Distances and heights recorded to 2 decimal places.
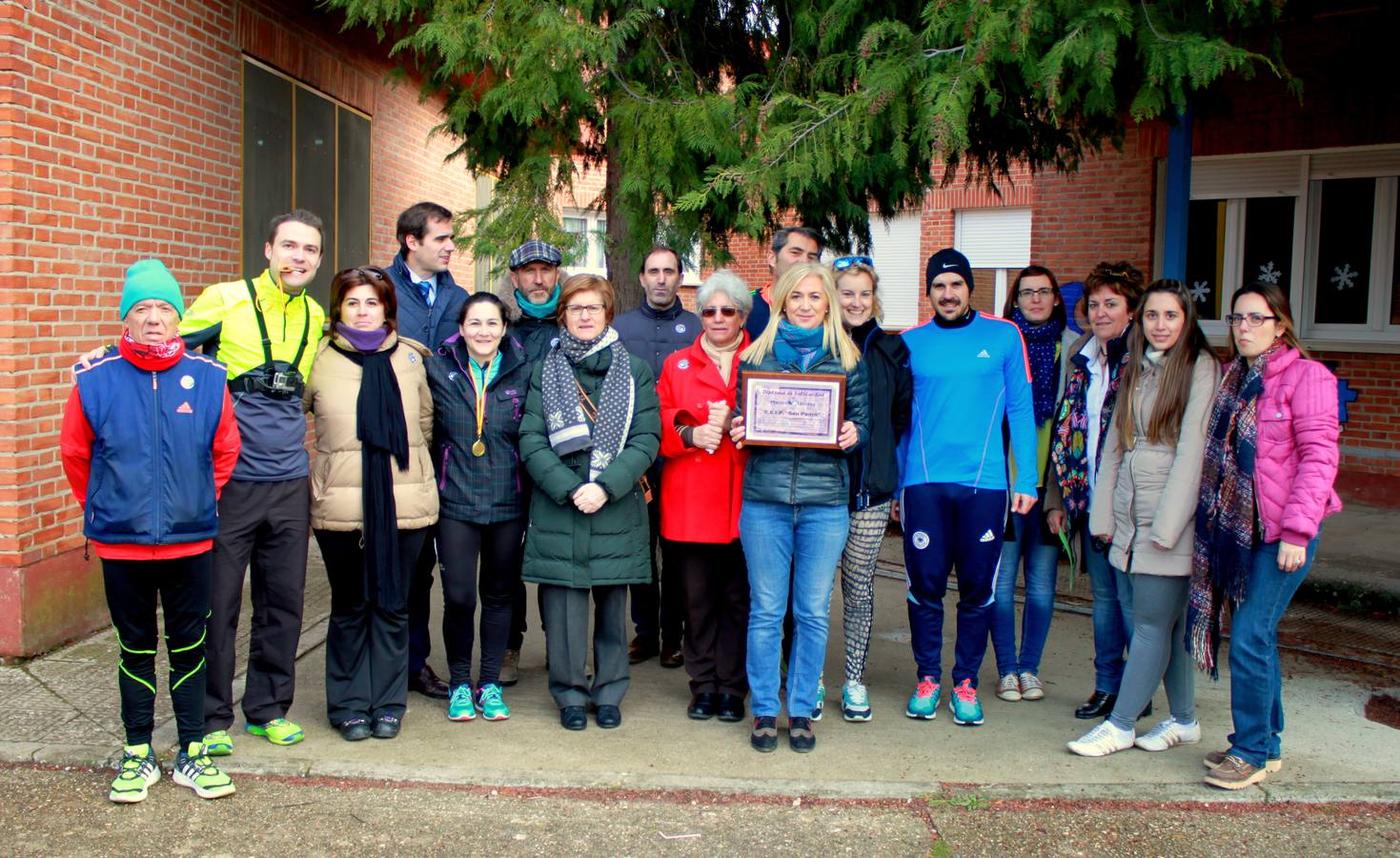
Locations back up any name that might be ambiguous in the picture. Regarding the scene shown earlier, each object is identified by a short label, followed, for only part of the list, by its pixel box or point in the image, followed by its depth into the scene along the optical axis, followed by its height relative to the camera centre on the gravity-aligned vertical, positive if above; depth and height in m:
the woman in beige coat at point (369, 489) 4.66 -0.58
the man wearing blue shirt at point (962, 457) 4.93 -0.44
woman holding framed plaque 4.62 -0.48
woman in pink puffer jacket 4.17 -0.52
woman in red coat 4.94 -0.61
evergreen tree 4.85 +1.26
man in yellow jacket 4.50 -0.48
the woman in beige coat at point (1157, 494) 4.54 -0.54
